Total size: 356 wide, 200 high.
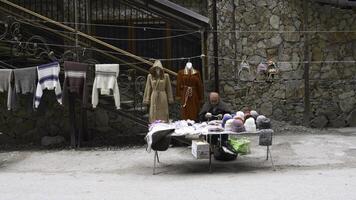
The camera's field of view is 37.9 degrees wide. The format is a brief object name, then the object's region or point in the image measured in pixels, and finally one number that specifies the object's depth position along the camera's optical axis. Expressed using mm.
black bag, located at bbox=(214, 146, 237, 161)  9839
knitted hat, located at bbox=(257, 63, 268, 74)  13492
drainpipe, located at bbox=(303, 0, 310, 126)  13859
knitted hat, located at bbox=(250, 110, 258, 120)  9476
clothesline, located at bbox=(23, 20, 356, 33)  13914
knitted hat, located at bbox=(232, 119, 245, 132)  8875
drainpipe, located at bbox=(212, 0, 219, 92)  13867
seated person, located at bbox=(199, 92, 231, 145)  10430
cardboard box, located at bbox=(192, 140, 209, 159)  8961
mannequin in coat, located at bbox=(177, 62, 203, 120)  11781
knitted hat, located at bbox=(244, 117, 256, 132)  8992
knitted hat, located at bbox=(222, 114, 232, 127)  9221
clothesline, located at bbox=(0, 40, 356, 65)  13773
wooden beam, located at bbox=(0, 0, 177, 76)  11461
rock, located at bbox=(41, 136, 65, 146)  12758
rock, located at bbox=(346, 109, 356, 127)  14289
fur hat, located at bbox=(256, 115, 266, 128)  9172
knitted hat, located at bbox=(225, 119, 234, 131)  8938
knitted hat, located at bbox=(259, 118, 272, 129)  9148
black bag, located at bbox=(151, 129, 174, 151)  8867
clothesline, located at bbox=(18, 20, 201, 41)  13953
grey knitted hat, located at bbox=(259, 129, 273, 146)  9109
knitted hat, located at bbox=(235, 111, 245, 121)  9095
